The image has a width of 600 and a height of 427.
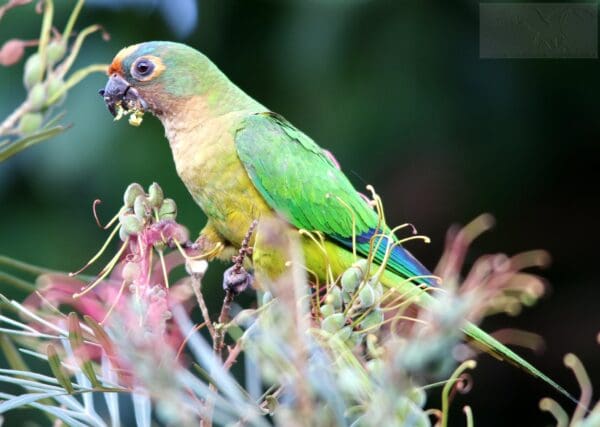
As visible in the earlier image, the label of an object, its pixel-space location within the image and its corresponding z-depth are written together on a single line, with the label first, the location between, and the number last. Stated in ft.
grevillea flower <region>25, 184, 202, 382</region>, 8.68
